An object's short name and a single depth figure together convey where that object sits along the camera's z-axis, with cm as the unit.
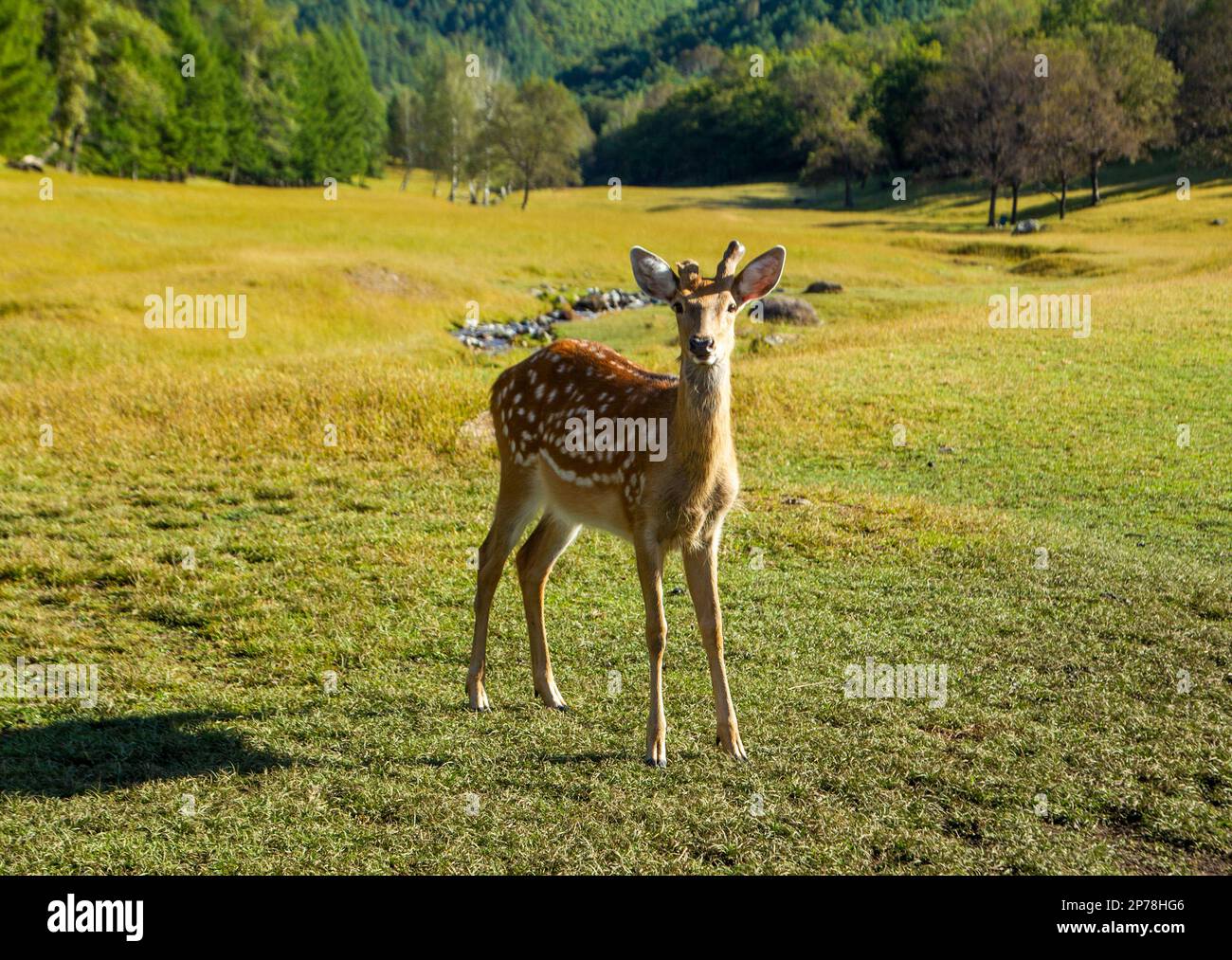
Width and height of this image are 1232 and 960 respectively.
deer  727
